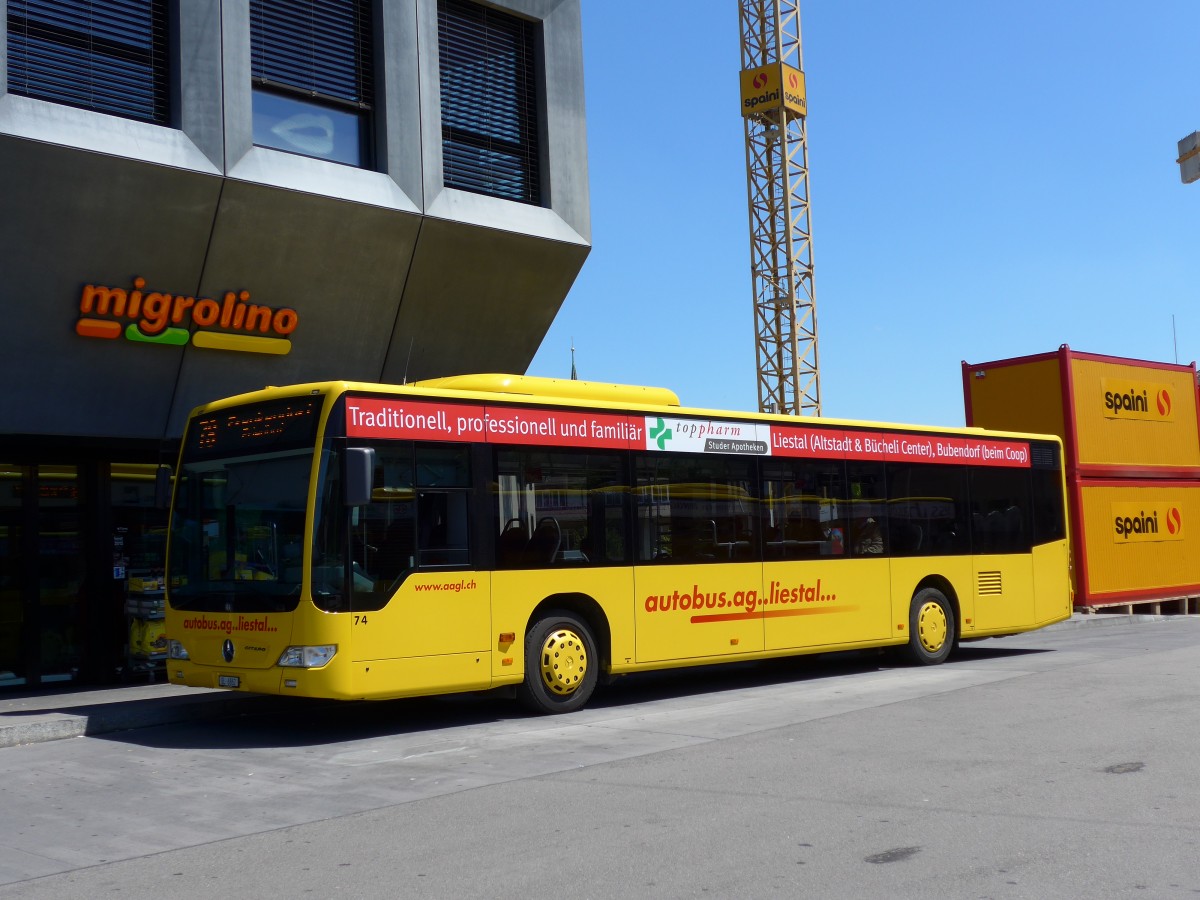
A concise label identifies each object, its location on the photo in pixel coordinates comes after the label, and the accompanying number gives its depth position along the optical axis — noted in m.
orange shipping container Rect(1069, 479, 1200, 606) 21.38
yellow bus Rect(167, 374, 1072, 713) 10.14
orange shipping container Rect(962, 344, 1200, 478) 21.28
